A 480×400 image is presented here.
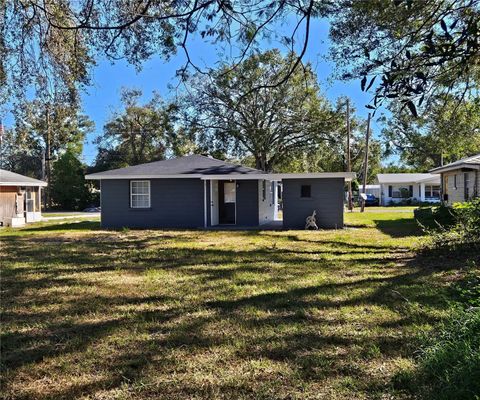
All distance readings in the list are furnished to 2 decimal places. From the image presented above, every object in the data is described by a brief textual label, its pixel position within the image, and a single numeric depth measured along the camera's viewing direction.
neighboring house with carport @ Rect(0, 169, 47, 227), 23.58
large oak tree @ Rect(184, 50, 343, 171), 33.75
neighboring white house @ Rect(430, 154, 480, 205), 18.00
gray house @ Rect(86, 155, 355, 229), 19.77
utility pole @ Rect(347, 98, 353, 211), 32.38
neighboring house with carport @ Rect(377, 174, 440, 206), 45.66
